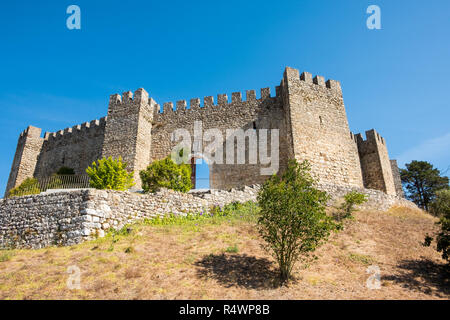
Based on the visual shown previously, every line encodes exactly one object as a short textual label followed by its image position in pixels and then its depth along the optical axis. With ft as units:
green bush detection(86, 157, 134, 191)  42.16
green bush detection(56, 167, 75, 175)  67.87
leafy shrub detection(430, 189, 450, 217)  49.91
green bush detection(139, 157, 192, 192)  44.11
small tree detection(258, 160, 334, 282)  22.54
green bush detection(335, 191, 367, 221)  38.27
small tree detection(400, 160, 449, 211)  80.02
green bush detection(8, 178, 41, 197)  44.34
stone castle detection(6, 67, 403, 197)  52.54
